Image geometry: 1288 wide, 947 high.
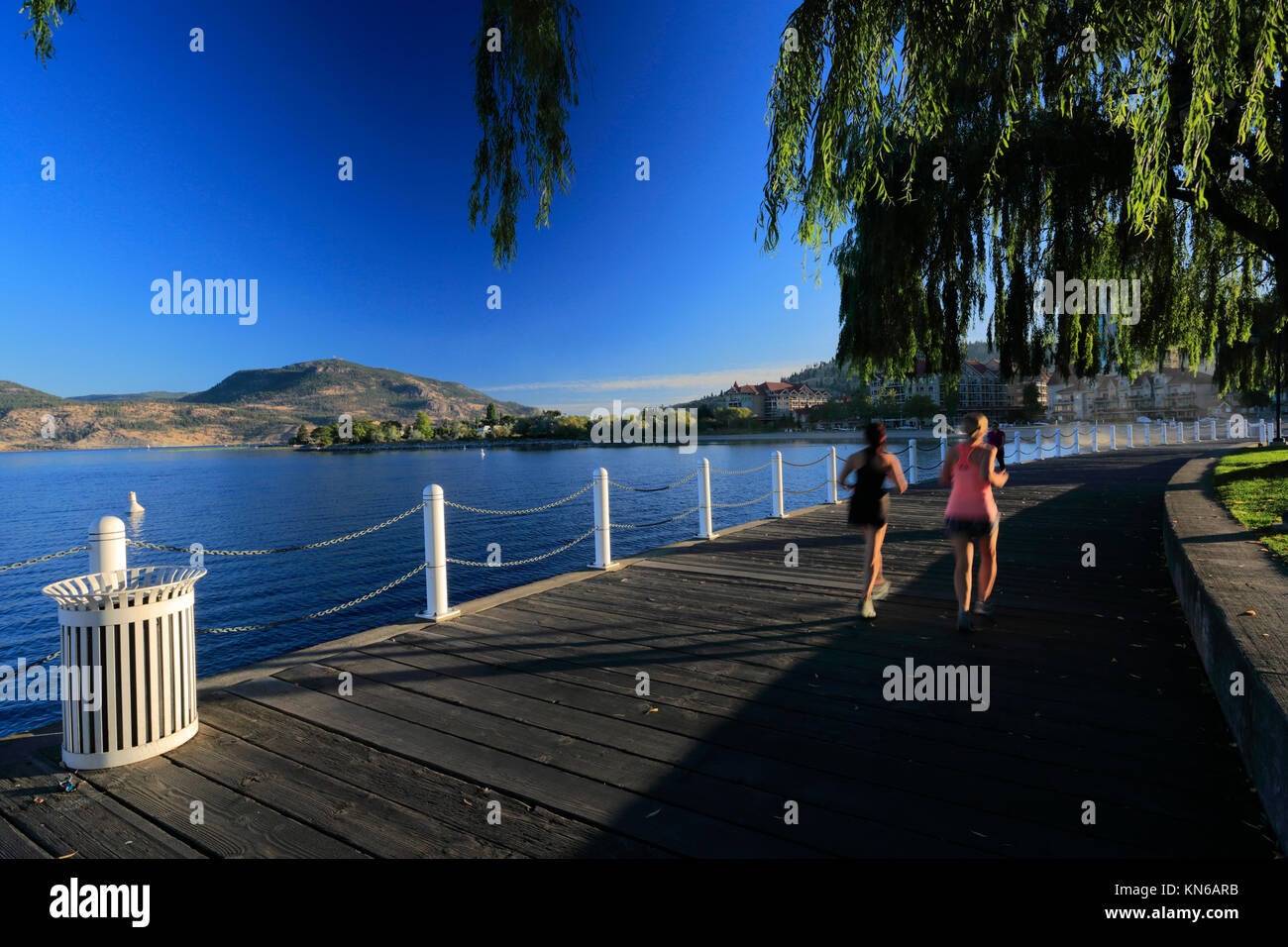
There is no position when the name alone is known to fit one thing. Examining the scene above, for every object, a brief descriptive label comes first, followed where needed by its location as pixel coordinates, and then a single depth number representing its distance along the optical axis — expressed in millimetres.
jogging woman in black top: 5441
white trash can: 3166
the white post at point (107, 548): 3854
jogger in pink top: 4863
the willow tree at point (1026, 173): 4105
